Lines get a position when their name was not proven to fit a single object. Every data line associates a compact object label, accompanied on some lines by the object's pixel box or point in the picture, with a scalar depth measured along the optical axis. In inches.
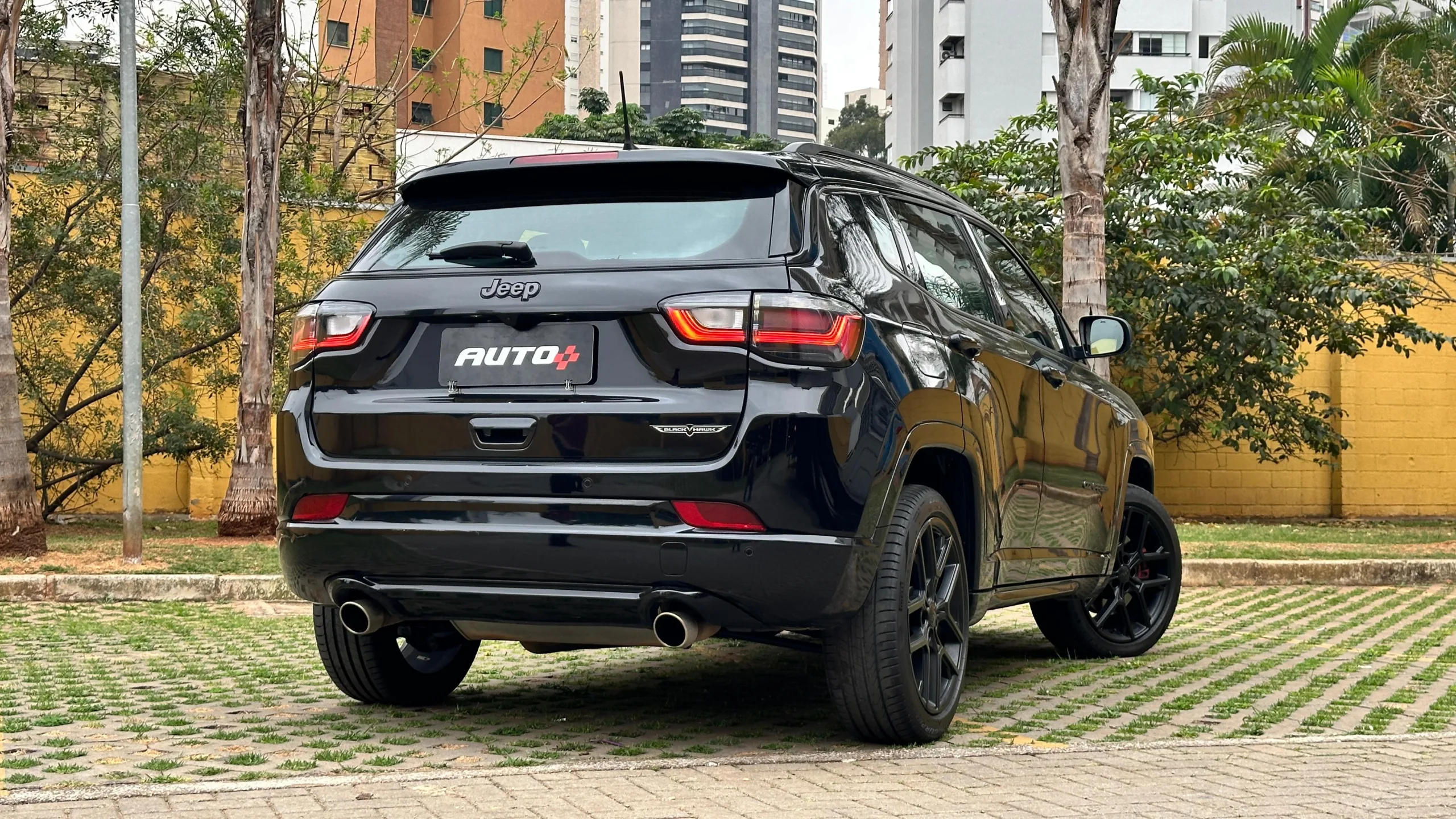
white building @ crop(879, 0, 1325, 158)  2518.5
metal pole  442.0
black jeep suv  177.0
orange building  2368.4
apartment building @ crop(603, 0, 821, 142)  6210.6
